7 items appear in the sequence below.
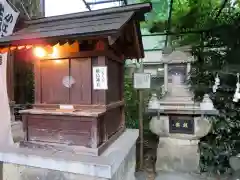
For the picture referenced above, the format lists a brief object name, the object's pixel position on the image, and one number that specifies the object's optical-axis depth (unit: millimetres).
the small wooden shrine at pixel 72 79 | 2230
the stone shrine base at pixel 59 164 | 2047
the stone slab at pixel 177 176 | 4338
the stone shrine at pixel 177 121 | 4453
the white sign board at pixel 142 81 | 4352
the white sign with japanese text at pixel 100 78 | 2291
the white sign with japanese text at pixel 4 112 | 2977
